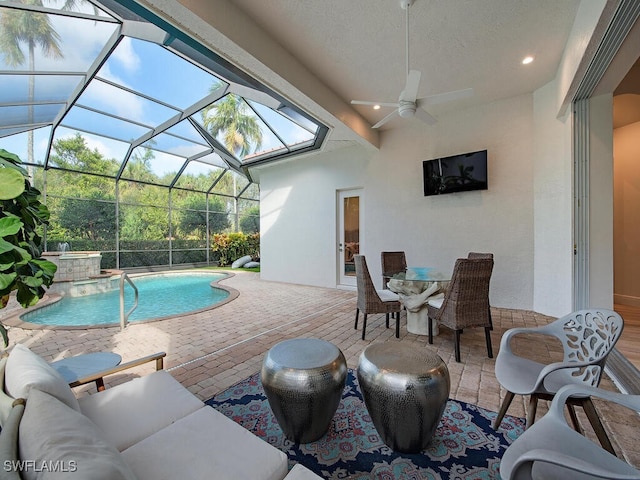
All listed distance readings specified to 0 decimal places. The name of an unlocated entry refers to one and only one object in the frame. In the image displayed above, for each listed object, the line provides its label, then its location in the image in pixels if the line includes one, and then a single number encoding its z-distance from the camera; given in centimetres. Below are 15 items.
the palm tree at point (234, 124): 639
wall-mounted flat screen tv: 485
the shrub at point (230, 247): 1218
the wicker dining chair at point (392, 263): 478
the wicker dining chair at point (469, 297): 287
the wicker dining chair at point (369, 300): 344
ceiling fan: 283
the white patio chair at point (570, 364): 148
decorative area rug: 154
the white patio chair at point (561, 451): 89
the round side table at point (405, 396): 155
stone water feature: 716
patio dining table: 365
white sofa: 71
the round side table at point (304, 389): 163
